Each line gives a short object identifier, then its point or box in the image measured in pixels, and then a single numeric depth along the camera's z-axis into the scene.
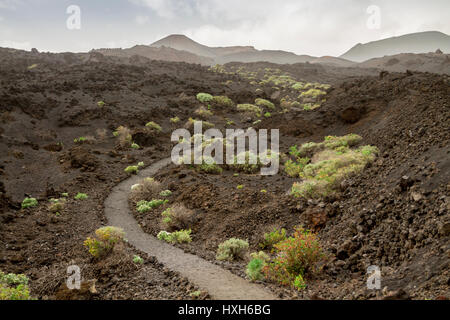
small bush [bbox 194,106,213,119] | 32.27
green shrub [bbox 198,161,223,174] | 16.38
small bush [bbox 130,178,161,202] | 14.93
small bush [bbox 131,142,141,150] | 24.25
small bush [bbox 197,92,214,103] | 37.22
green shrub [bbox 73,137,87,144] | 24.23
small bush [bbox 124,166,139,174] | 19.16
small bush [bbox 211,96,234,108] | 36.91
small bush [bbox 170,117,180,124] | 30.67
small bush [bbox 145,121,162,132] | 28.11
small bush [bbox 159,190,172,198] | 14.43
